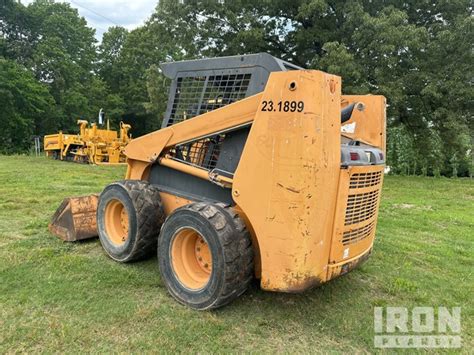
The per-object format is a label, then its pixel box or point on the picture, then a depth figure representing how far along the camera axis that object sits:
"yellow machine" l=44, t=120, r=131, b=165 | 17.75
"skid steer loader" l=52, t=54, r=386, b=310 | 2.99
